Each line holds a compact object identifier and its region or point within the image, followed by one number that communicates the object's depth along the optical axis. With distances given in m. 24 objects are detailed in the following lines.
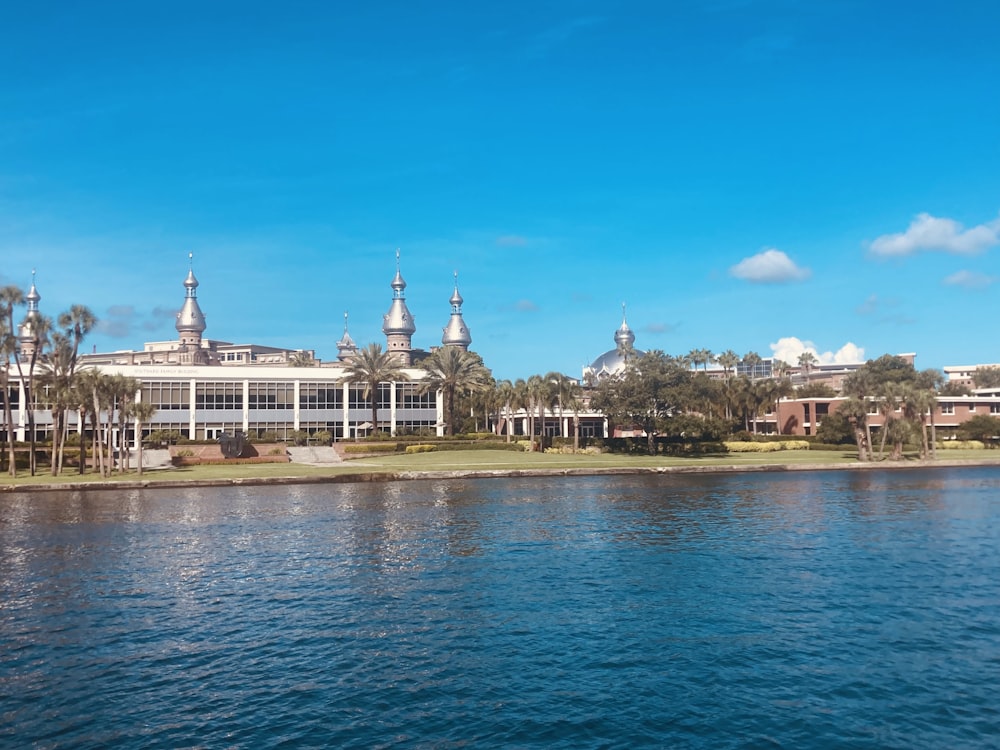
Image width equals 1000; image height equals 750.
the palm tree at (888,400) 90.25
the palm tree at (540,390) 104.25
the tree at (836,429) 108.69
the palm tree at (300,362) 158.48
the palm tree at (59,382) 74.00
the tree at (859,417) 89.88
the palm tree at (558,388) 105.00
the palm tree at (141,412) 76.81
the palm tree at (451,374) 113.88
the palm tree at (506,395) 109.68
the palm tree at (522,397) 106.88
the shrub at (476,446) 104.94
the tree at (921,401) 90.00
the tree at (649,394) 102.56
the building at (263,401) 114.06
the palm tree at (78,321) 74.62
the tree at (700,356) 155.88
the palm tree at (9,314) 72.88
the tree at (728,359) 148.88
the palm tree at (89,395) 73.62
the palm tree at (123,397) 76.31
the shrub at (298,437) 111.38
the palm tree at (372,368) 111.25
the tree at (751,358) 166.75
